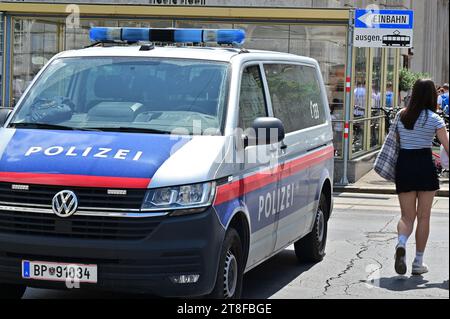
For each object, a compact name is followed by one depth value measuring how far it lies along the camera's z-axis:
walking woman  7.45
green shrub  28.05
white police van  5.53
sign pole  16.88
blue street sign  16.31
